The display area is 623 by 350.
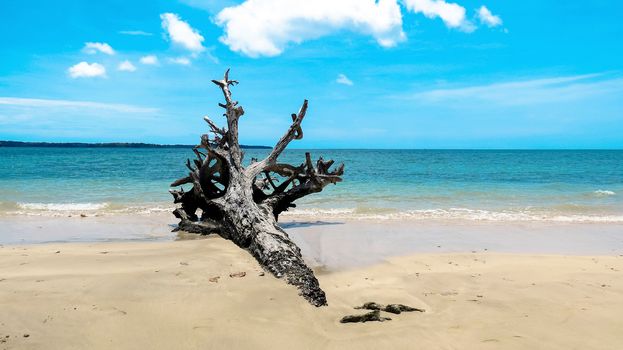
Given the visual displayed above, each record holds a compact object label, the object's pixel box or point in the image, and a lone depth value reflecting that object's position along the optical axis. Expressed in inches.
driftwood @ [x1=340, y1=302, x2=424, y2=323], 170.6
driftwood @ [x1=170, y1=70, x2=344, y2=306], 301.1
